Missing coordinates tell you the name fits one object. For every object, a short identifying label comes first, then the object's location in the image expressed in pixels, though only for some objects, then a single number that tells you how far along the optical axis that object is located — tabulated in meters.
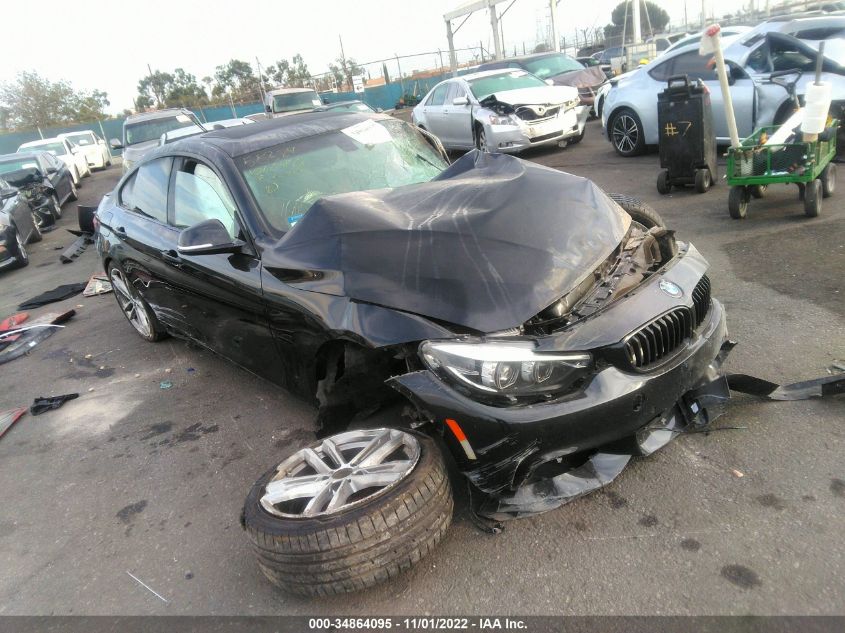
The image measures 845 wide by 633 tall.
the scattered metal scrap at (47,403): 4.67
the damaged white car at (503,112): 10.95
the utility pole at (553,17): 27.69
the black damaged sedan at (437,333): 2.31
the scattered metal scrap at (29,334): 6.05
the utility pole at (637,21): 25.50
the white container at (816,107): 5.68
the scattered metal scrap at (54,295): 7.60
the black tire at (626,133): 9.84
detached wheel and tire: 2.21
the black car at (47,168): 13.75
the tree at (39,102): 47.03
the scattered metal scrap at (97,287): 7.64
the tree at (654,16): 59.50
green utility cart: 5.86
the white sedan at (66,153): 19.68
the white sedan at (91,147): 23.70
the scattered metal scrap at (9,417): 4.49
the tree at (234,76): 56.91
